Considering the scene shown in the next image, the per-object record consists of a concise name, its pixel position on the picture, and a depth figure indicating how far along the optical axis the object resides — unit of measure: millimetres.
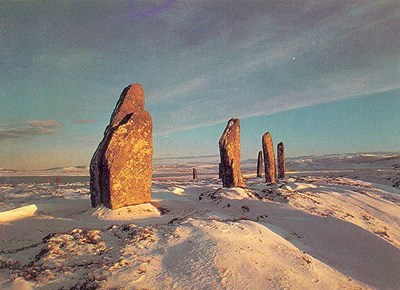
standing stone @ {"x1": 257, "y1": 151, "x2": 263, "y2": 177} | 25981
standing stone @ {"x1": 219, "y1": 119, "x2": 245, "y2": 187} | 12711
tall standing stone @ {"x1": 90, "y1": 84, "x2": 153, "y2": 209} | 7559
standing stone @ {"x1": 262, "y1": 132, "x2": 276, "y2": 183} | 18000
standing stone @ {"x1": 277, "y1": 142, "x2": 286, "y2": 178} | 21897
